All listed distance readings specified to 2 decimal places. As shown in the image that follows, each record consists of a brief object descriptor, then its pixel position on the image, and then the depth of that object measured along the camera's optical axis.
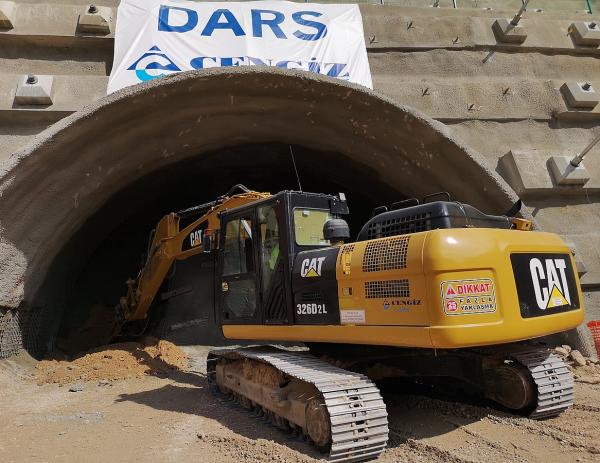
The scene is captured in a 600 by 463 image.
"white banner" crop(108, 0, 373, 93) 8.77
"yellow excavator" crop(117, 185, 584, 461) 3.54
